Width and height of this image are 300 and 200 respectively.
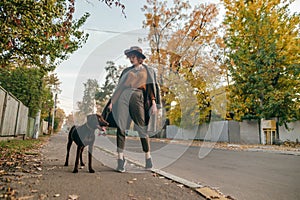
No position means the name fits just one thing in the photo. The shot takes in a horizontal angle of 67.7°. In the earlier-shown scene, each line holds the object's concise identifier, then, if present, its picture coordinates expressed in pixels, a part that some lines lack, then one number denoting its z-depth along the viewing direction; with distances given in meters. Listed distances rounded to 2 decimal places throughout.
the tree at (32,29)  4.62
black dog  3.70
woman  4.07
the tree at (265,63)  13.99
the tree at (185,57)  18.69
